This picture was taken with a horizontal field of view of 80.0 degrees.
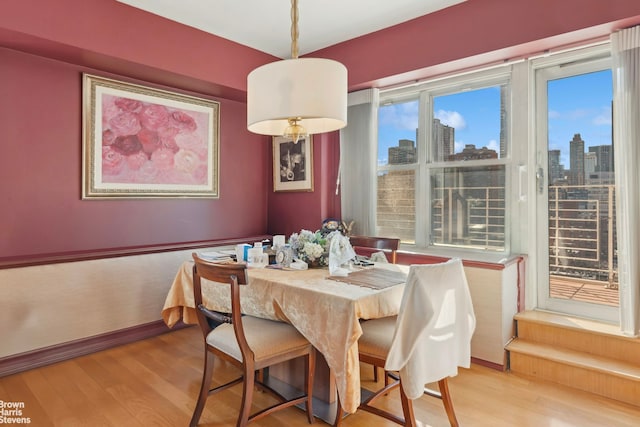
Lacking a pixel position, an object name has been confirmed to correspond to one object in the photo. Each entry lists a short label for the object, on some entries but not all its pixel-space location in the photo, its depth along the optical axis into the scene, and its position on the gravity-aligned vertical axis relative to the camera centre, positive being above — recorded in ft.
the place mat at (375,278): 6.58 -1.15
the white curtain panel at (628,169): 7.52 +0.93
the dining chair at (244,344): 5.74 -2.08
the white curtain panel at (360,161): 11.64 +1.70
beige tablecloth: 5.67 -1.51
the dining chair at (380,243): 9.36 -0.71
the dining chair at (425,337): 5.39 -1.87
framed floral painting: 10.09 +2.16
